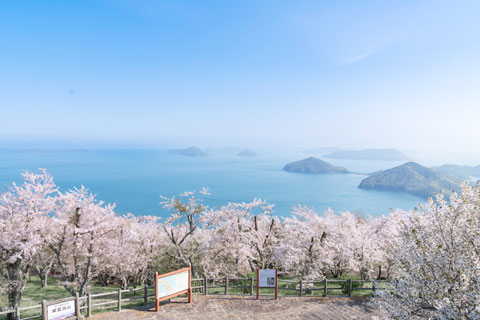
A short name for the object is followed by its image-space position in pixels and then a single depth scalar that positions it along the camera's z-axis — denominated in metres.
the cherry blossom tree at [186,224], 17.31
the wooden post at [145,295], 11.70
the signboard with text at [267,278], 12.61
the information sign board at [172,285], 11.19
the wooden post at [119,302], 11.10
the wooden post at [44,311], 9.34
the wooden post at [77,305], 10.23
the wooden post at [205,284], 13.05
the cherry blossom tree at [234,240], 18.67
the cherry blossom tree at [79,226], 11.77
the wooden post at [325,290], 13.21
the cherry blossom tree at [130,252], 14.90
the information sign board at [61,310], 9.58
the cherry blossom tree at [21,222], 10.62
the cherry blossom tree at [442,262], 5.49
